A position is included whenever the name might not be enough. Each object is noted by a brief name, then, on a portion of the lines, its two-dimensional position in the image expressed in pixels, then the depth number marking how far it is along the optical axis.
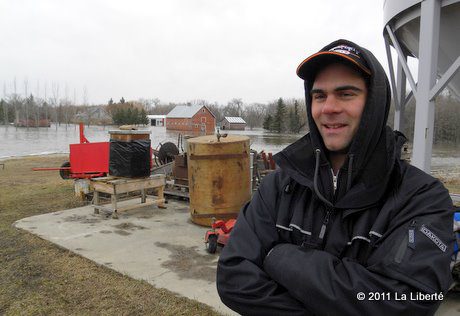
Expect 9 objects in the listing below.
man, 1.29
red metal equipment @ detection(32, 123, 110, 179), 7.88
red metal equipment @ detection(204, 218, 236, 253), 4.76
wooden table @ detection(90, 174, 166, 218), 6.44
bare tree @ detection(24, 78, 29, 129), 75.31
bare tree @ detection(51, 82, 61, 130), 95.06
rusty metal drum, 5.85
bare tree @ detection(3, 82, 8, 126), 78.10
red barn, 75.12
